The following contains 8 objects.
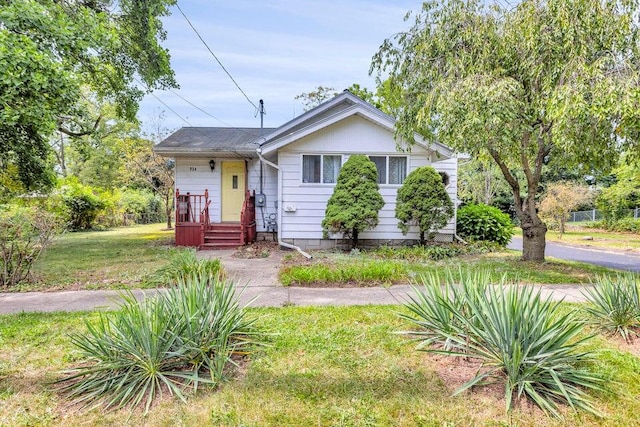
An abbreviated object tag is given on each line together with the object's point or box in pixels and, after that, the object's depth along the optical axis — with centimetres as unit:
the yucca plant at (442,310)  343
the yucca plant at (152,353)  284
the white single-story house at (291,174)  1106
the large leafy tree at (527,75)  591
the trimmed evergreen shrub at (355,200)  998
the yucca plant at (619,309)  386
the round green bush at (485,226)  1316
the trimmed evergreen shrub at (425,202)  1028
